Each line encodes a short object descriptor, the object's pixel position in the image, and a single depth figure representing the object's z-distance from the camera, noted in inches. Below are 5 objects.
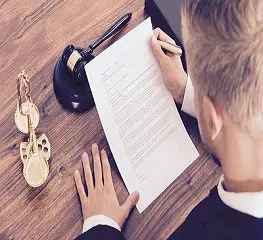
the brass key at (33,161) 37.7
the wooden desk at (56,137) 37.9
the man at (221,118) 27.6
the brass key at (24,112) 38.5
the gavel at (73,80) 39.0
